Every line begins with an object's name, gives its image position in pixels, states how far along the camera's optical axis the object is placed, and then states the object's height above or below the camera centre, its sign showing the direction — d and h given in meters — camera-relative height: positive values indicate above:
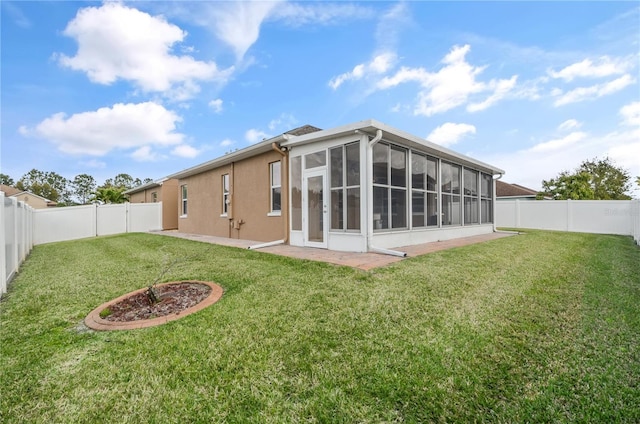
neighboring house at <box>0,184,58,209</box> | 35.00 +2.26
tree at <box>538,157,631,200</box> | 18.31 +2.07
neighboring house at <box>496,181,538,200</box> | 22.23 +1.72
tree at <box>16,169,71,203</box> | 46.91 +5.27
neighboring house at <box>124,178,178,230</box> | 17.06 +0.99
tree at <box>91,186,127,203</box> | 24.03 +1.66
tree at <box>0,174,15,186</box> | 51.55 +6.62
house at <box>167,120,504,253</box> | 6.77 +0.69
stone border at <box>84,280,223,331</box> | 2.92 -1.18
